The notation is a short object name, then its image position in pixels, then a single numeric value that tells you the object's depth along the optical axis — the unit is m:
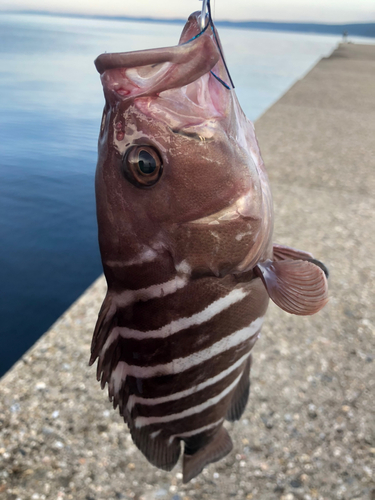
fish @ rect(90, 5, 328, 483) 0.20
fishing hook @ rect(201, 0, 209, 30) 0.19
